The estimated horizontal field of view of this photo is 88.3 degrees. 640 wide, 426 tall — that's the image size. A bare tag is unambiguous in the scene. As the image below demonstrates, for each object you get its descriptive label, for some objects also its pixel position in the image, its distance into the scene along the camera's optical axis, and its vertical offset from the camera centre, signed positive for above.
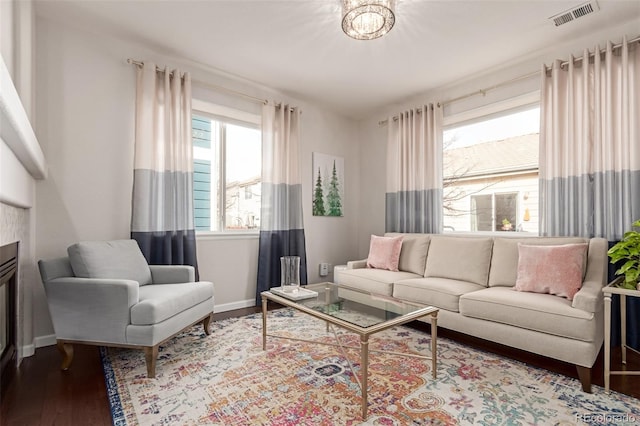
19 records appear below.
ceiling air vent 2.35 +1.50
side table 1.85 -0.59
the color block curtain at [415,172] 3.72 +0.53
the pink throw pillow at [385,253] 3.54 -0.40
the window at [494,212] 3.38 +0.05
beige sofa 1.95 -0.58
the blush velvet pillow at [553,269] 2.27 -0.38
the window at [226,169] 3.54 +0.54
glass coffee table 1.68 -0.57
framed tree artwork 4.33 +0.43
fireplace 1.76 -0.56
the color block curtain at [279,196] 3.71 +0.24
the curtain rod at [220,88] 2.90 +1.34
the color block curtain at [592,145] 2.48 +0.58
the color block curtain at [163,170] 2.88 +0.43
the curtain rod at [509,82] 2.55 +1.31
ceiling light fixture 2.18 +1.37
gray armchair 2.00 -0.57
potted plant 2.00 -0.24
